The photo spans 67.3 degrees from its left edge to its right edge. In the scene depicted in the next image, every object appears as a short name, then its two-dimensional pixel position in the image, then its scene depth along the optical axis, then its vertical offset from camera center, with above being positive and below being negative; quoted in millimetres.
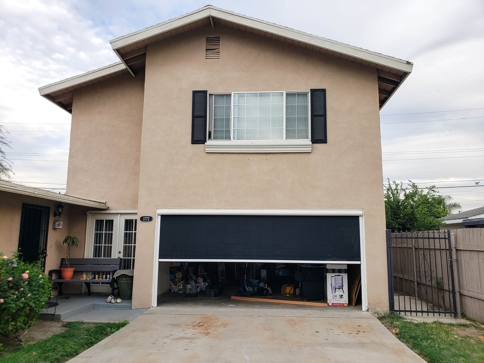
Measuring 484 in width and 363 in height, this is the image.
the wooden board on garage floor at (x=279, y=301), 9078 -1622
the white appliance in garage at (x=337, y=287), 9023 -1213
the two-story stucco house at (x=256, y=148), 8688 +2175
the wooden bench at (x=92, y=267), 9883 -848
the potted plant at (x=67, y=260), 9781 -678
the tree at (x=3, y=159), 18328 +3893
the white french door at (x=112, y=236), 10336 -10
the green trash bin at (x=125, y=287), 9422 -1310
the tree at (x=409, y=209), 13367 +1098
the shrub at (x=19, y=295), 5578 -964
